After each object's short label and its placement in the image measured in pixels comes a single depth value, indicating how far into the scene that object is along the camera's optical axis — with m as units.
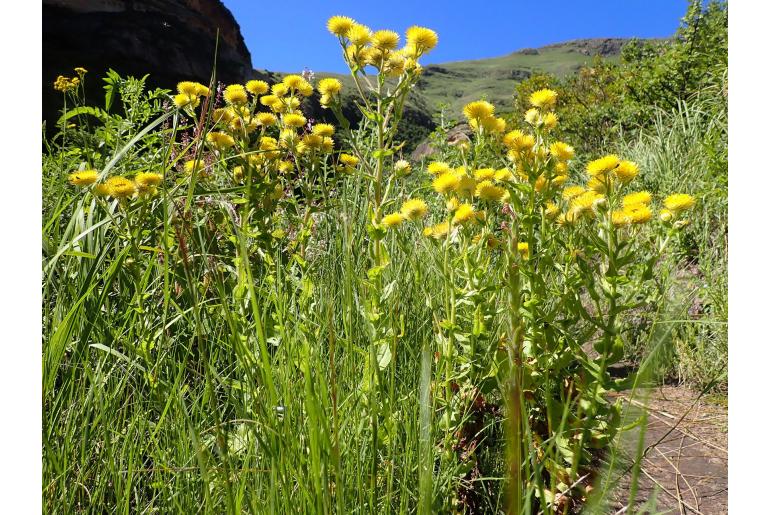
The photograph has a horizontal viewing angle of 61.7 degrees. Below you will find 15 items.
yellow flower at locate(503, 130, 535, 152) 0.50
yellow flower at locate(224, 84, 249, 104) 0.66
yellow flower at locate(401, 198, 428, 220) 0.57
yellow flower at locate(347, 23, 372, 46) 0.57
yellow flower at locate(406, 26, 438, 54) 0.56
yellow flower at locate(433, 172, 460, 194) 0.53
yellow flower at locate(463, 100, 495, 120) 0.57
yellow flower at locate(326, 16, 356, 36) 0.58
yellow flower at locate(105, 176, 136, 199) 0.52
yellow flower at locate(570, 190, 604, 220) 0.49
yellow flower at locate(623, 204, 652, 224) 0.47
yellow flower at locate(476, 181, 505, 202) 0.53
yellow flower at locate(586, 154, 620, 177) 0.47
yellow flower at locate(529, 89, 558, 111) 0.54
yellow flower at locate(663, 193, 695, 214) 0.49
